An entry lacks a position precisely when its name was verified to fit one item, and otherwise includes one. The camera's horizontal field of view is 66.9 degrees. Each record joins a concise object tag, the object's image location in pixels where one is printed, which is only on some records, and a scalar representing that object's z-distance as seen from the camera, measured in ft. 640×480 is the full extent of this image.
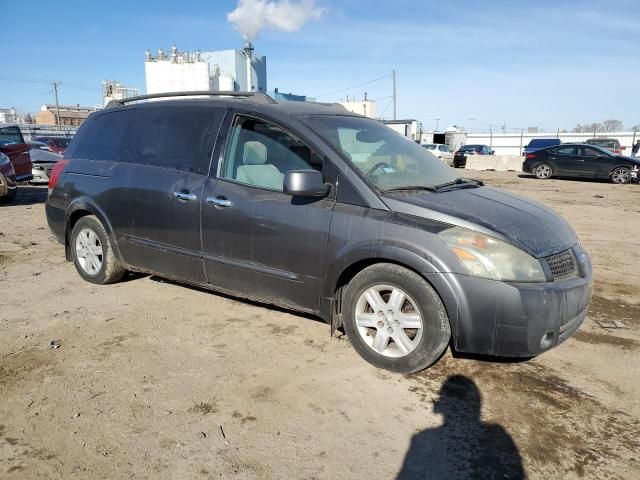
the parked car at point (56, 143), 59.72
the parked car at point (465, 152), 96.15
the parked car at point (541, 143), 110.38
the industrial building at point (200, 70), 140.87
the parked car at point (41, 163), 46.91
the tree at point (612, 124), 275.18
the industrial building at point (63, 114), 260.83
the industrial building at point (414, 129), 110.39
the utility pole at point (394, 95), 159.86
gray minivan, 9.84
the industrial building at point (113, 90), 167.22
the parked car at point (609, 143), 94.00
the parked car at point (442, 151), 104.89
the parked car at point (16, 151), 36.88
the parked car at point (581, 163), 59.82
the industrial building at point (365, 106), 192.68
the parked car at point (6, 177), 34.37
